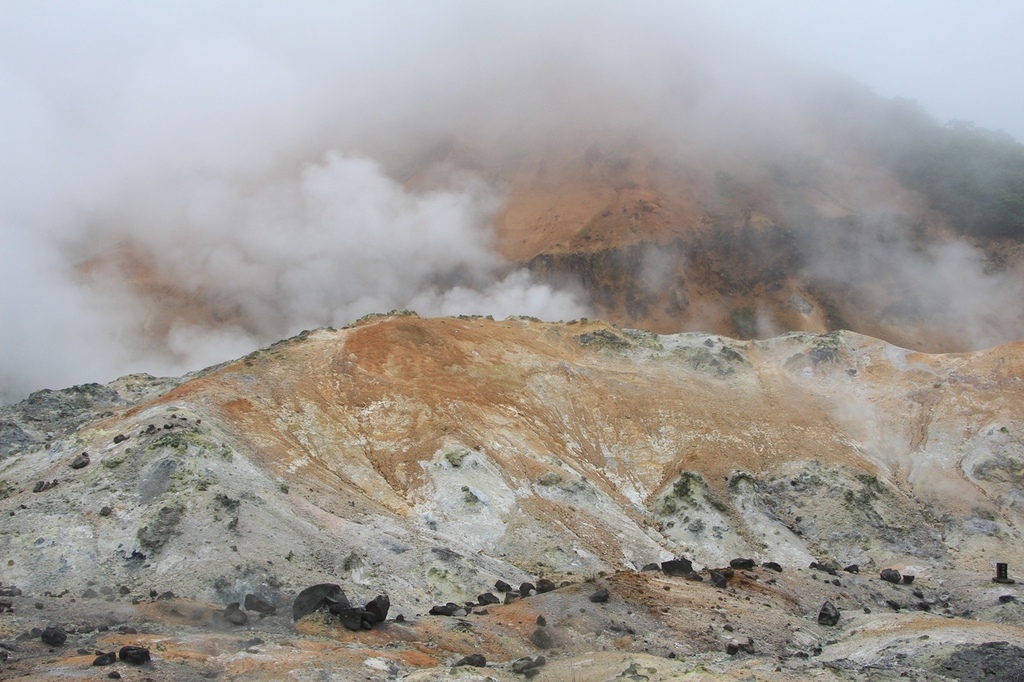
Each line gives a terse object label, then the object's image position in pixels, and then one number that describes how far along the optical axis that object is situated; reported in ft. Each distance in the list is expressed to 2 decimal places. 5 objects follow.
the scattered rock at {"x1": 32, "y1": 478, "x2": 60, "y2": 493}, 117.60
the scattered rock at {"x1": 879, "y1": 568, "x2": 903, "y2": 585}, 123.85
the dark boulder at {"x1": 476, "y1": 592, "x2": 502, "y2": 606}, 104.41
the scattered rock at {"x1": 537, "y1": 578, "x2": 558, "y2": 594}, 106.05
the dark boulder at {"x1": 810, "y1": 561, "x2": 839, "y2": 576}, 120.18
